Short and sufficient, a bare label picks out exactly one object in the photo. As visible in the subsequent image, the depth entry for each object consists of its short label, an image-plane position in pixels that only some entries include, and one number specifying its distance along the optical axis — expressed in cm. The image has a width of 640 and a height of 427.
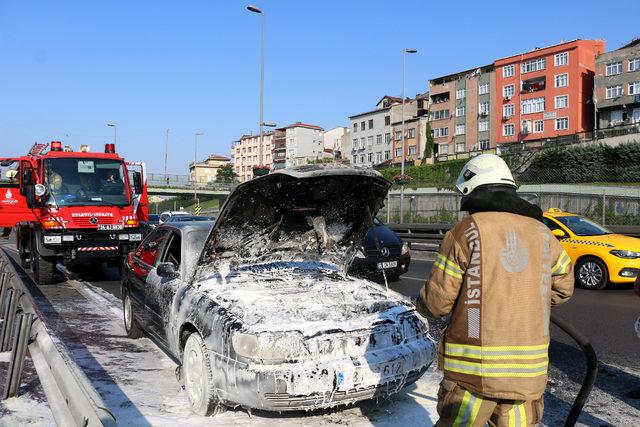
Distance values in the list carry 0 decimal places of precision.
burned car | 382
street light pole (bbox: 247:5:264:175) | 2714
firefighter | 232
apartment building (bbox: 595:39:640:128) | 5844
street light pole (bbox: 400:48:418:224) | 3581
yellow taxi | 1055
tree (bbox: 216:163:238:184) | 12649
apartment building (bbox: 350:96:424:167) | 9175
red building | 6334
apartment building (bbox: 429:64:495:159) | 7312
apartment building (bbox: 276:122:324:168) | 13238
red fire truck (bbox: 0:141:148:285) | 1116
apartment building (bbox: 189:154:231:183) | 15940
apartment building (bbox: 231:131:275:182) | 15100
